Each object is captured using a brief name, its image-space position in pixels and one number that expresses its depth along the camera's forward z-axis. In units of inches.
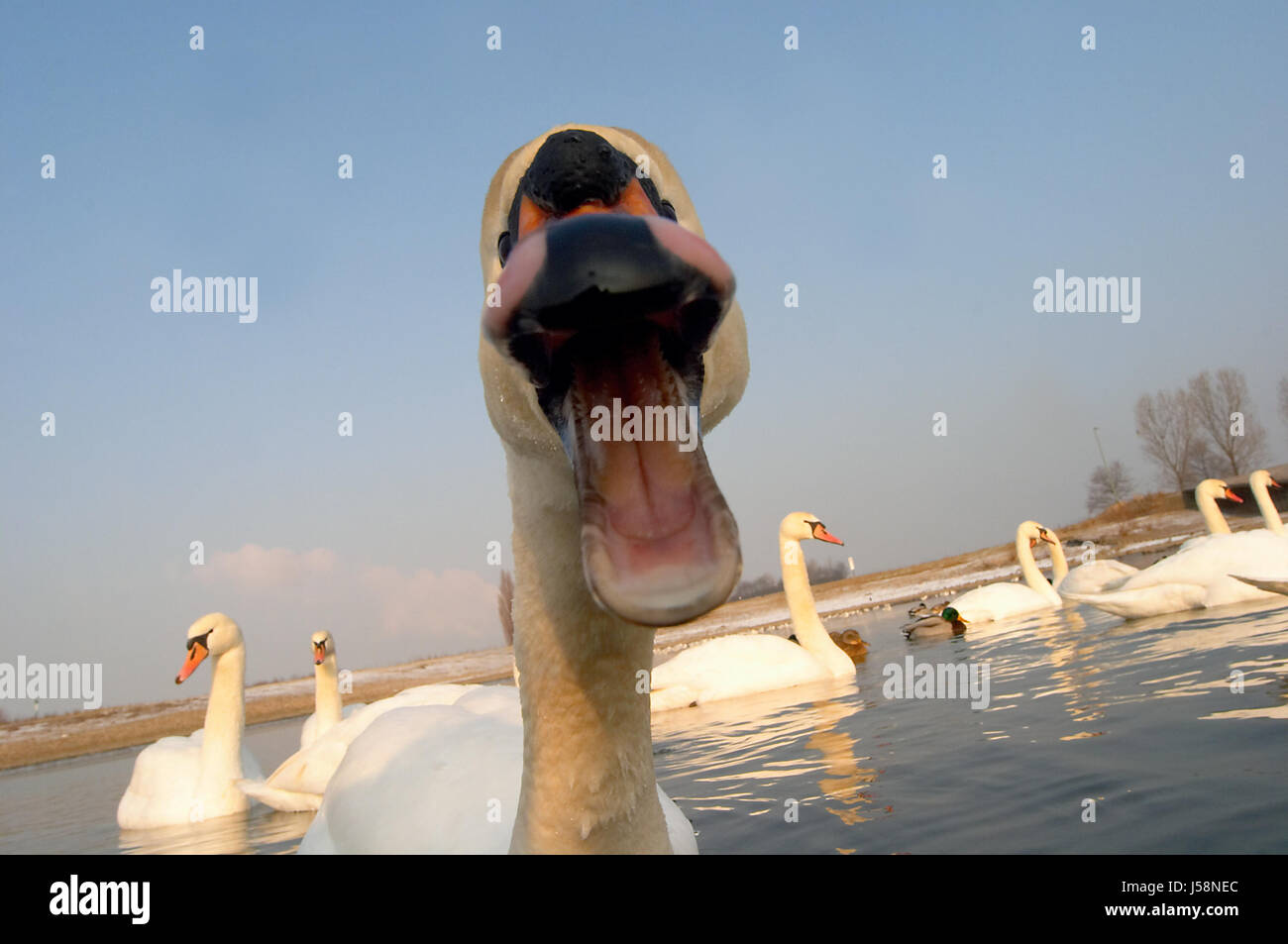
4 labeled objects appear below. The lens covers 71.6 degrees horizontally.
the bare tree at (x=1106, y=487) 2496.3
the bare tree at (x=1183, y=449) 2176.4
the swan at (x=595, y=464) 47.3
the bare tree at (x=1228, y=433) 2108.8
